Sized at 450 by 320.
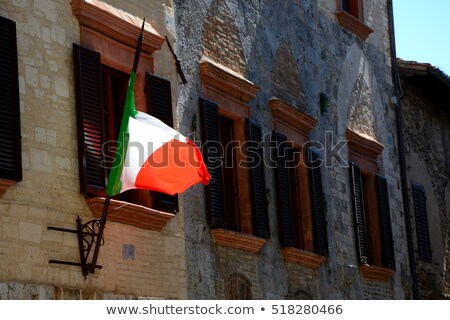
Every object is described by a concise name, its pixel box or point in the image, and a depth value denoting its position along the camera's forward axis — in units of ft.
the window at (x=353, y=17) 62.08
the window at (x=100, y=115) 38.81
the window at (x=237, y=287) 46.34
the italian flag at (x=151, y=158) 37.19
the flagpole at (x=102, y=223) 37.22
